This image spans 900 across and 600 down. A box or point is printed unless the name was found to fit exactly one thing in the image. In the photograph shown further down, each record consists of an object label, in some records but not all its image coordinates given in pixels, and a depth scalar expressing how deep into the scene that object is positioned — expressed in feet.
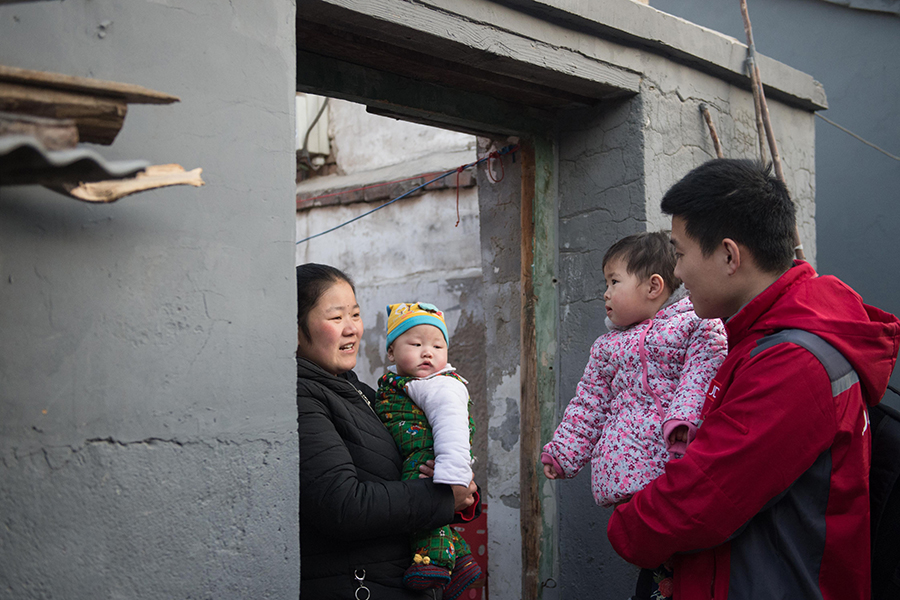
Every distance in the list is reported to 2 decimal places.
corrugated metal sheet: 3.48
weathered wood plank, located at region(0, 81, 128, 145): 3.92
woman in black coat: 6.35
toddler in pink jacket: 6.68
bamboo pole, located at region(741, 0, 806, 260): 11.77
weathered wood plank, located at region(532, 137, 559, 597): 11.30
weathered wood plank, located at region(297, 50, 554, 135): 9.40
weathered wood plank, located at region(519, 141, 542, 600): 11.32
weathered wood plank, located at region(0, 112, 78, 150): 3.90
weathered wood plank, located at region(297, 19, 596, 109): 8.77
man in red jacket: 5.21
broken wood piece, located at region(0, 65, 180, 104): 3.90
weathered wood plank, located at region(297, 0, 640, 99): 7.79
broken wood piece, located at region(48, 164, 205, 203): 4.60
